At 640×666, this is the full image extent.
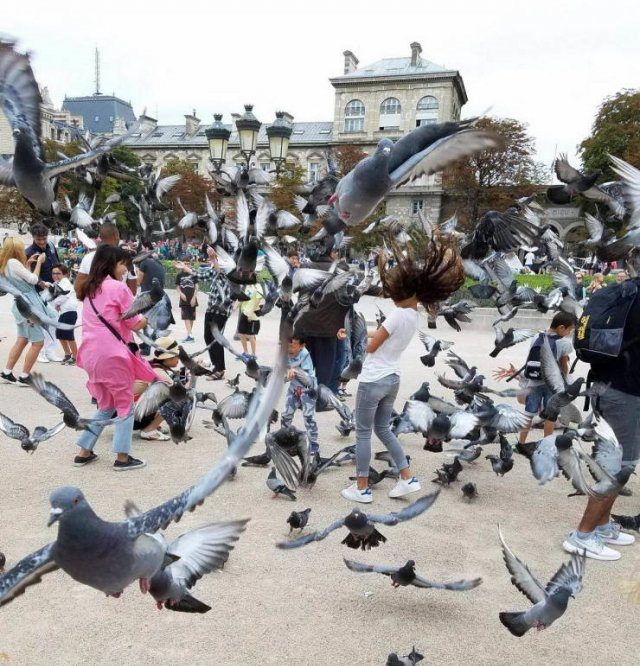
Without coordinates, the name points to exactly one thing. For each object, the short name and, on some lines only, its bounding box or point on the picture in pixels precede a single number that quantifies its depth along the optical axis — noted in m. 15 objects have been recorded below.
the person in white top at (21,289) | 7.38
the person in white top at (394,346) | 4.11
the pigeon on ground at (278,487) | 4.70
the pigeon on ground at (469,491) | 4.83
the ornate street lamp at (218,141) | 9.88
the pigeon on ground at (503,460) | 4.98
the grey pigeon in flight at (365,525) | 3.11
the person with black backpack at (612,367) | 3.76
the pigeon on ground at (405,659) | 2.71
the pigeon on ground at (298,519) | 4.03
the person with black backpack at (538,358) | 5.58
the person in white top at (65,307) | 8.77
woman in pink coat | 4.95
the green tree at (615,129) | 36.38
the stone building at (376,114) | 59.31
